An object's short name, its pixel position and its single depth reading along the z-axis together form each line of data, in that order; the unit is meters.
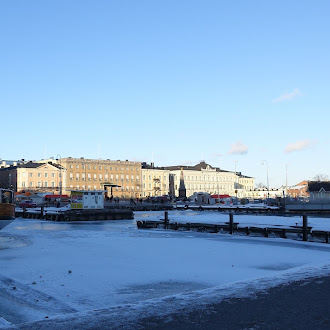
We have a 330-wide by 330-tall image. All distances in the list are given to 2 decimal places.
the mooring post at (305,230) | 26.10
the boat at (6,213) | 29.38
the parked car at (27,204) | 85.68
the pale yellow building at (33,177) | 131.62
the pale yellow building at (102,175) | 141.62
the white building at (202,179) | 178.00
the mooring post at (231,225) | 31.09
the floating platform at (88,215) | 51.19
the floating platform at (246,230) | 26.61
